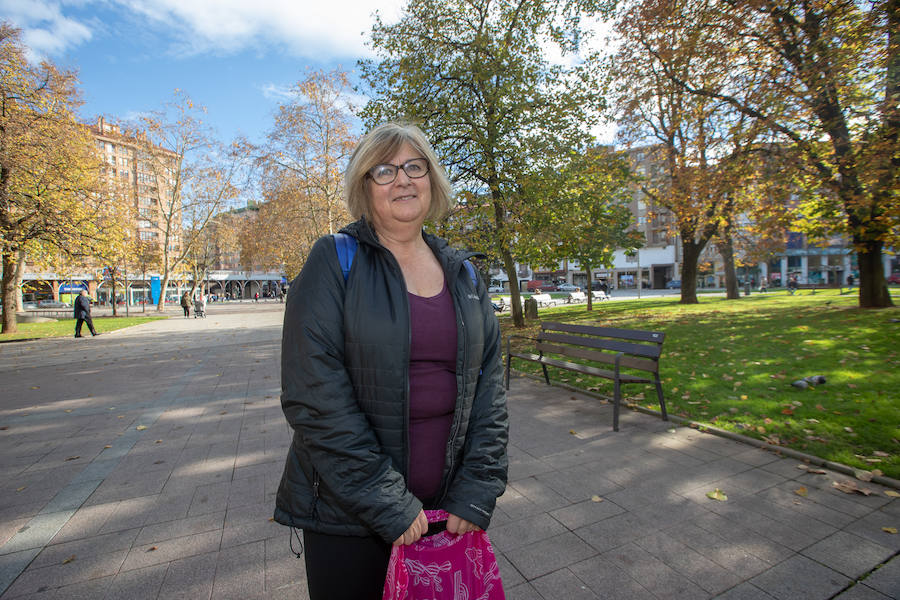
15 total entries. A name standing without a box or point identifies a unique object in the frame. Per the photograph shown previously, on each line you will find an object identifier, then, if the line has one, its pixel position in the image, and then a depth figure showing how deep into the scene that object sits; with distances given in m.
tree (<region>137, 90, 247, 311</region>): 32.56
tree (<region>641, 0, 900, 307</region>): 7.94
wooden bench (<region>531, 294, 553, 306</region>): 30.53
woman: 1.30
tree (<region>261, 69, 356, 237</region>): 25.78
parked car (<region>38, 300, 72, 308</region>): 42.88
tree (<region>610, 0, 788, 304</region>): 11.13
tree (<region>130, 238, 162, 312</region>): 36.69
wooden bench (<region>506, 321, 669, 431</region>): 5.23
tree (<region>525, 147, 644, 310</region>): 12.44
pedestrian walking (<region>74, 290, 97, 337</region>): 17.17
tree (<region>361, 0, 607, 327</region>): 12.43
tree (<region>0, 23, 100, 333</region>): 15.33
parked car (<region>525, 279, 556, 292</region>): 65.05
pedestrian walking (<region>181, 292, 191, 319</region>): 31.33
